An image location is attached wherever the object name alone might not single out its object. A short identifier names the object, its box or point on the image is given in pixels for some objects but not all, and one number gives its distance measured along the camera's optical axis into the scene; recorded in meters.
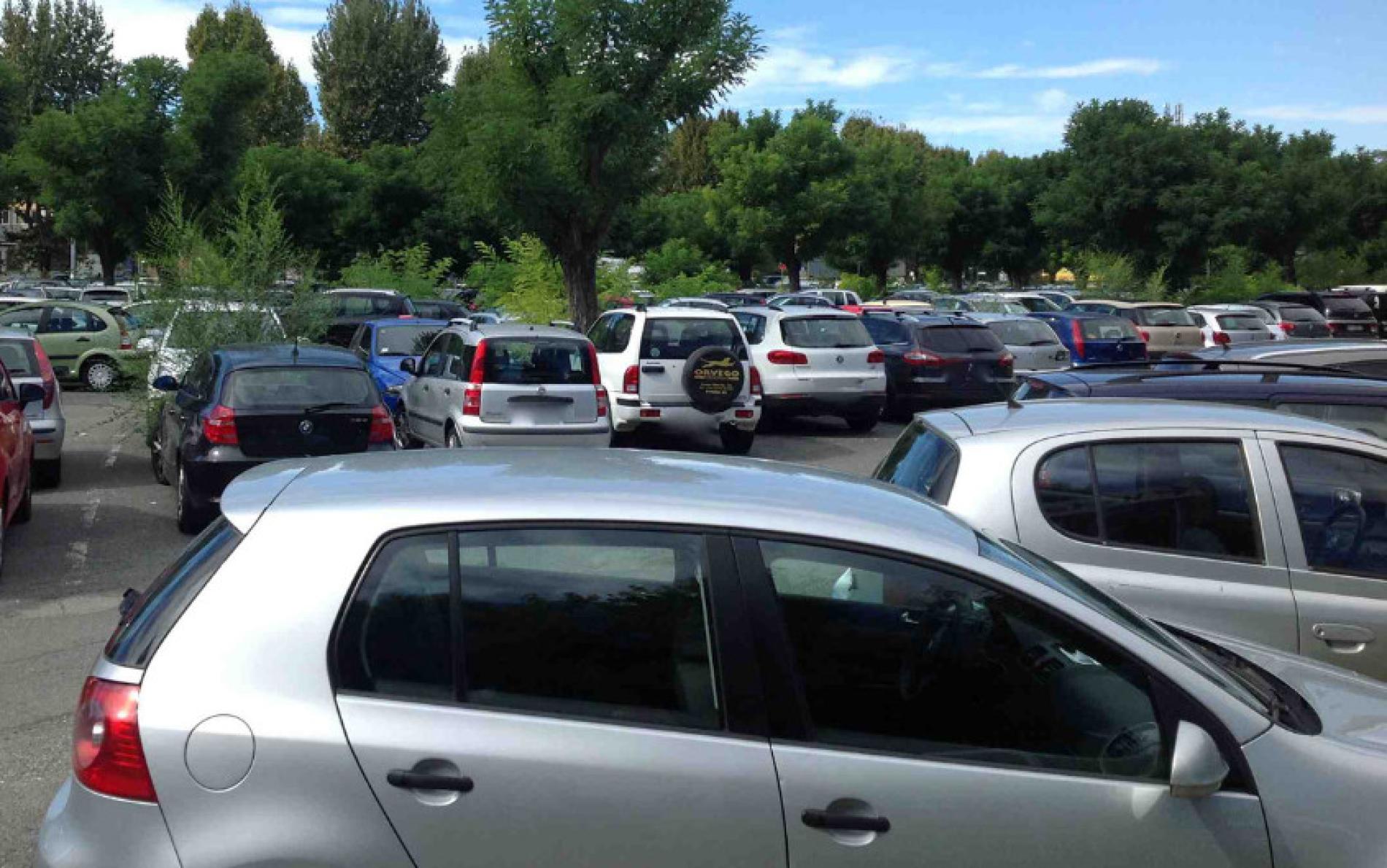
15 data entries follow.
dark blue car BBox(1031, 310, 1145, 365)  23.67
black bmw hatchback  10.88
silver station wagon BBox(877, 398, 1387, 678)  5.11
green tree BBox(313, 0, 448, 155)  62.56
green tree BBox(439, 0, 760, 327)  24.28
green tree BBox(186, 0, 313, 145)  66.06
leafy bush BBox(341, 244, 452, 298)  33.94
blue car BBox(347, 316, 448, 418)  17.88
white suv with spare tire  15.91
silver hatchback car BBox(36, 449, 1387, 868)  2.94
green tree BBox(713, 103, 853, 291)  43.31
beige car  26.05
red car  10.13
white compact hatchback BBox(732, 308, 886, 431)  18.50
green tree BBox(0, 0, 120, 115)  59.59
